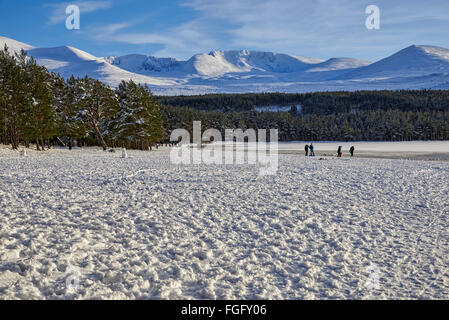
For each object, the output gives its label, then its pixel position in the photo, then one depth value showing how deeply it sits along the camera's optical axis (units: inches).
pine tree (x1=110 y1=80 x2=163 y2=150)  2133.4
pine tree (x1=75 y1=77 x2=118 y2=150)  2031.3
